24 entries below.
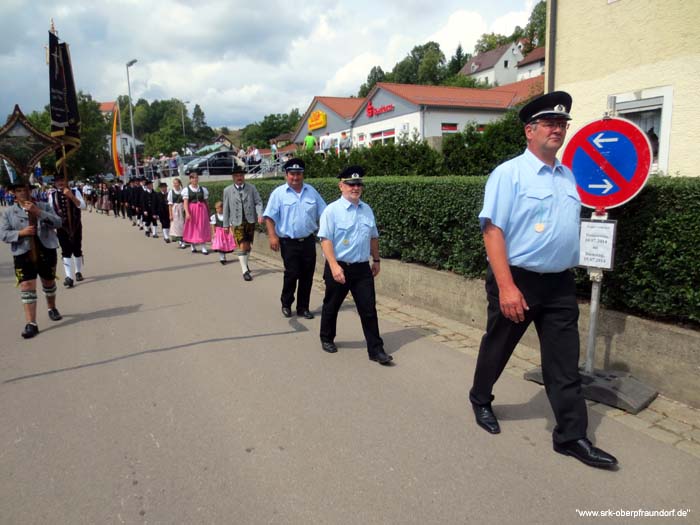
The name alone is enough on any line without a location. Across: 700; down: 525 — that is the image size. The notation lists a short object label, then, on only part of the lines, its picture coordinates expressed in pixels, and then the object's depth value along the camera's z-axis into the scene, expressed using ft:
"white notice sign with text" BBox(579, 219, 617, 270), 12.18
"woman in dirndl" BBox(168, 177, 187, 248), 45.62
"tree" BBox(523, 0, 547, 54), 255.23
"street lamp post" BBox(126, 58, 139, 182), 111.34
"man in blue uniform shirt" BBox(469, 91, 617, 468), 9.68
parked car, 93.92
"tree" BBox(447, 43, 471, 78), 310.65
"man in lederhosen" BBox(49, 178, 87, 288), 28.12
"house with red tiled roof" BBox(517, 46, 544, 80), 218.93
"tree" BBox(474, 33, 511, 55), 316.81
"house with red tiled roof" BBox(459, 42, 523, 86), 265.54
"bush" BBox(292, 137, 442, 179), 35.01
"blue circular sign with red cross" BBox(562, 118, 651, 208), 11.75
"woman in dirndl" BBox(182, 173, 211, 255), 40.78
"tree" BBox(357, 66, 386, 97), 339.98
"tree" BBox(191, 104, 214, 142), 428.64
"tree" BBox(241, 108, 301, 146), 327.47
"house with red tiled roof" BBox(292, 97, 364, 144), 129.80
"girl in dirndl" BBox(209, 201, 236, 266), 34.96
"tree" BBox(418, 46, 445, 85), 282.56
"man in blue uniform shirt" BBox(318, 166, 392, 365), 15.33
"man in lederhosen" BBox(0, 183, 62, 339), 19.25
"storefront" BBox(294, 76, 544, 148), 95.61
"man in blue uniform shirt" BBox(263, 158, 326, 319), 20.49
